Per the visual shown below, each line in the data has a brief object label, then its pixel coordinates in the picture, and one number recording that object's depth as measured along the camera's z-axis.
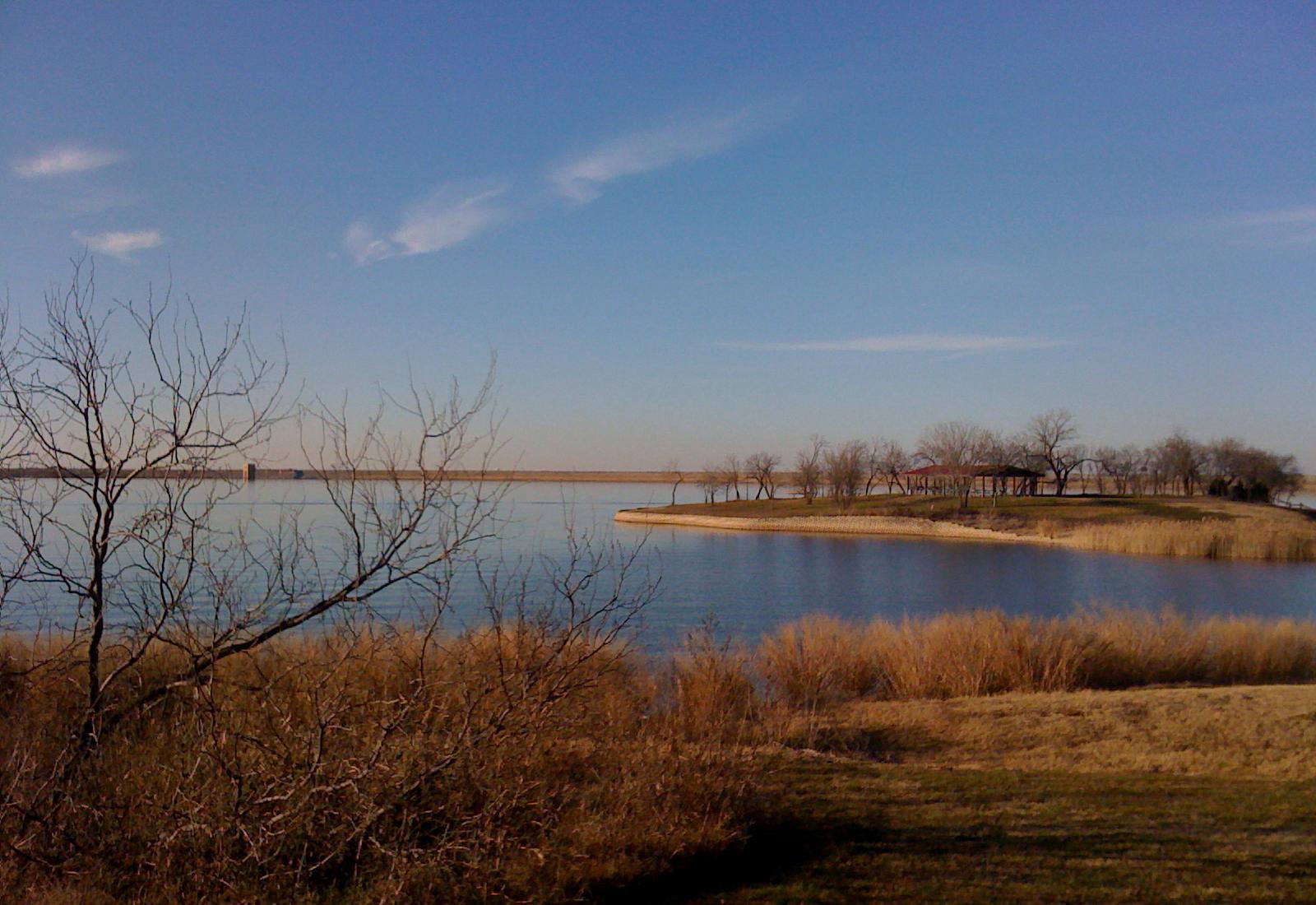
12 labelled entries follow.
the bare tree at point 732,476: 105.38
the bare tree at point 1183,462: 86.75
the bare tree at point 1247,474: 82.44
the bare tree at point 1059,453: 94.69
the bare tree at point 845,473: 86.30
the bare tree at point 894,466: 104.81
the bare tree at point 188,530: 5.67
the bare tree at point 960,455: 87.12
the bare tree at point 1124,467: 98.25
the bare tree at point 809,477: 92.06
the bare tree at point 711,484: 100.47
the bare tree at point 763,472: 104.75
